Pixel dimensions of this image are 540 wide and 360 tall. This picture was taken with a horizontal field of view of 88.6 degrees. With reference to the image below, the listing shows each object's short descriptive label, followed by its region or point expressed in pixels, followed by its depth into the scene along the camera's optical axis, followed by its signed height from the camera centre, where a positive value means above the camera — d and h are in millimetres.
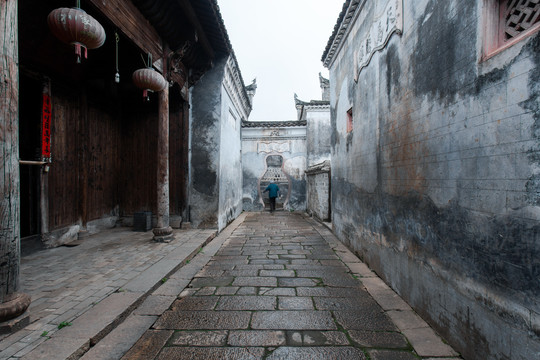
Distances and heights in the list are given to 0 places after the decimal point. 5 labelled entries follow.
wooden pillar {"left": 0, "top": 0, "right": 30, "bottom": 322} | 2334 +96
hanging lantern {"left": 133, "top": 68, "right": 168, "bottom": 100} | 5129 +1856
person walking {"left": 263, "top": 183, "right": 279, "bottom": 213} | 13008 -721
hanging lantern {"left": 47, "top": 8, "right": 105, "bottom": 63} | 3107 +1743
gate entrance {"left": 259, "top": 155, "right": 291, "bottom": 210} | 14188 -116
